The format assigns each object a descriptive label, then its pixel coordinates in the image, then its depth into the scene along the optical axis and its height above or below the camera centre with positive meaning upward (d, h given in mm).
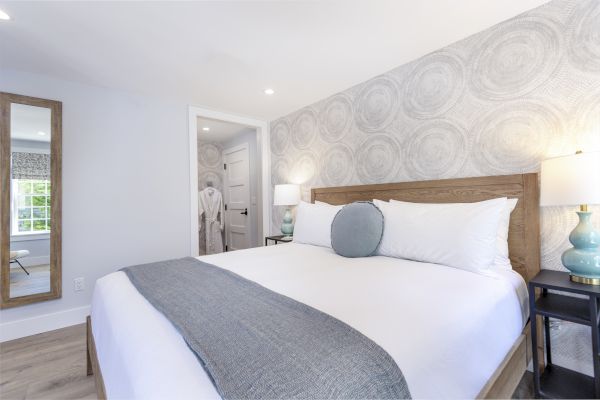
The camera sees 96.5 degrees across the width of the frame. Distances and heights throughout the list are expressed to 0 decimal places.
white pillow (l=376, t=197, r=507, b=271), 1518 -196
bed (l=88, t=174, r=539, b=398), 781 -429
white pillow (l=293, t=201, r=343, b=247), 2369 -185
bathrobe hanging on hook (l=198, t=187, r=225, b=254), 5008 -218
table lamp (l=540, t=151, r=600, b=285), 1275 +15
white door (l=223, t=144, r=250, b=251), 4731 +161
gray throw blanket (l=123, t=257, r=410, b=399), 636 -409
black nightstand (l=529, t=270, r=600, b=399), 1247 -581
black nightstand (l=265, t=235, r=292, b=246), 3207 -423
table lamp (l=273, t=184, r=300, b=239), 3330 +75
